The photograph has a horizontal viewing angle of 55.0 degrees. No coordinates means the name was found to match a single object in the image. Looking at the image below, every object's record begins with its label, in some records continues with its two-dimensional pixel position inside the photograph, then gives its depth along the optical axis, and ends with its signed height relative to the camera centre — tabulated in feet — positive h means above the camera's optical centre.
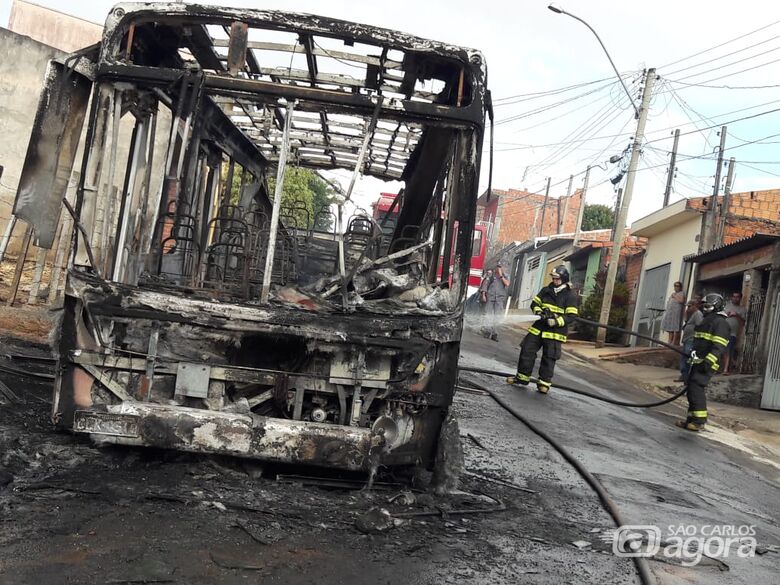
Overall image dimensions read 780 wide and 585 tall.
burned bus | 13.61 -0.66
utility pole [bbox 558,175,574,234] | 145.70 +16.53
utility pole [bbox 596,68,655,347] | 60.75 +10.16
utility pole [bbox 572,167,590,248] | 104.22 +13.26
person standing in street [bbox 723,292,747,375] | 47.78 +0.78
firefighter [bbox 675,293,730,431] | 30.48 -1.01
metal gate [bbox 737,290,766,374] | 45.57 -0.07
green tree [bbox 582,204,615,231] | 152.97 +18.98
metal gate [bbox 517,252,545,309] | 124.36 +3.06
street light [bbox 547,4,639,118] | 53.45 +20.83
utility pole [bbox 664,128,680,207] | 97.51 +18.83
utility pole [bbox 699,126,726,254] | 64.44 +8.49
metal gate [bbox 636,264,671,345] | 69.92 +1.87
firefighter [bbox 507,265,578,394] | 32.83 -1.12
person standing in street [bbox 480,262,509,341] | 59.47 -0.30
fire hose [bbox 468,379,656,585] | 12.05 -4.04
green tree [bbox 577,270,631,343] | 74.23 +0.36
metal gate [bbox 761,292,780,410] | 43.01 -2.28
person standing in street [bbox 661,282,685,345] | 55.57 +0.63
